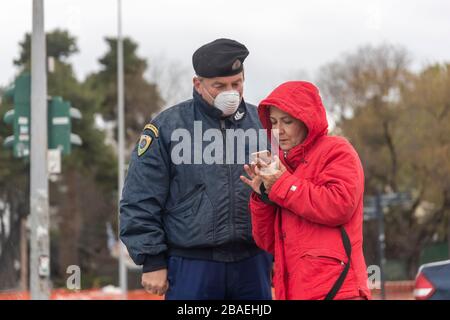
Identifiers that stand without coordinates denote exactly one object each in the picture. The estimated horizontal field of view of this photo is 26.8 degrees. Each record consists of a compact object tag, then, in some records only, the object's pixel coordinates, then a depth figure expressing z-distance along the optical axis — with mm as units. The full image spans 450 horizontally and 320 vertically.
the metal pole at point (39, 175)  10086
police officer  4016
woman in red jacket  3512
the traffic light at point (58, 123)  10773
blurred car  5393
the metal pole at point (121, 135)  23503
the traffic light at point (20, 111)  10453
